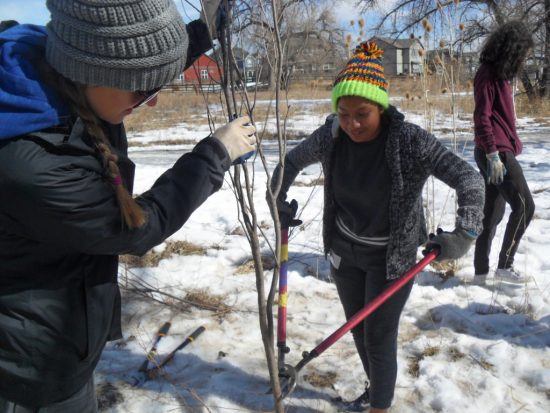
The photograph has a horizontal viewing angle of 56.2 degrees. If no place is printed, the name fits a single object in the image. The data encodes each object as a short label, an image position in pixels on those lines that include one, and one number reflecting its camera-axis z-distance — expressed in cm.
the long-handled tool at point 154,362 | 267
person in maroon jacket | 357
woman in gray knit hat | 115
